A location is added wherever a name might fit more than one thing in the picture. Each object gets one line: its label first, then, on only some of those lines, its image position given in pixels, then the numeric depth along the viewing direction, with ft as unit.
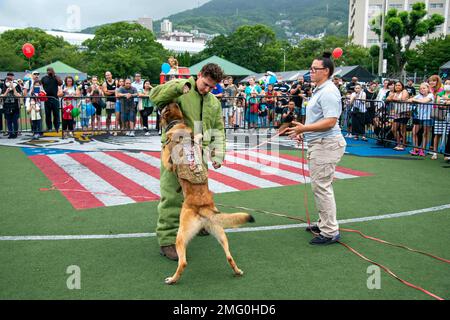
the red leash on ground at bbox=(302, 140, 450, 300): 13.17
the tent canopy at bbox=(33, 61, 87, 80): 118.01
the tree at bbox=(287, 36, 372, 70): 284.61
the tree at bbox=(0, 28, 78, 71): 272.10
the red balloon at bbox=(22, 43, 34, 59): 71.73
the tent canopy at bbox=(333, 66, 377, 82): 111.65
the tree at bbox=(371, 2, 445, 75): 204.73
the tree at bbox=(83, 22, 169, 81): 266.36
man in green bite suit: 14.60
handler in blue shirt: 16.53
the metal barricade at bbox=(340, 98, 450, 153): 36.06
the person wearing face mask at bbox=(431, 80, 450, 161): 34.52
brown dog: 13.69
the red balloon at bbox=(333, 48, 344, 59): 77.76
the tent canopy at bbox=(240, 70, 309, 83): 143.58
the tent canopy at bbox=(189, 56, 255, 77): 118.73
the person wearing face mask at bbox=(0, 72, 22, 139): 44.98
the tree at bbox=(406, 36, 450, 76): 215.10
